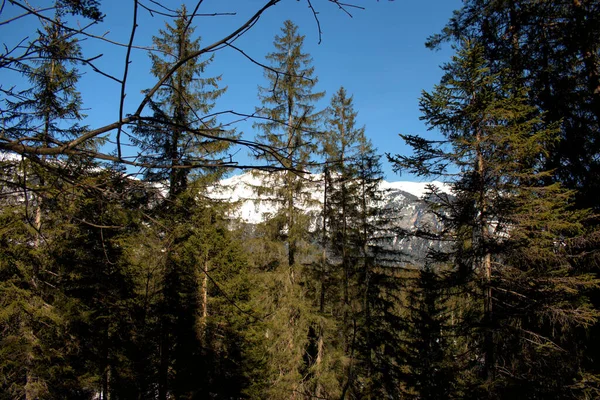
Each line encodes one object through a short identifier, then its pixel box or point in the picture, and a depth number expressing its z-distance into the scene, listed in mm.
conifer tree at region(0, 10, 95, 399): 7949
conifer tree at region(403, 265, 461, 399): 10273
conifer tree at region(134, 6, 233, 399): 9852
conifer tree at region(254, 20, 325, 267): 13031
